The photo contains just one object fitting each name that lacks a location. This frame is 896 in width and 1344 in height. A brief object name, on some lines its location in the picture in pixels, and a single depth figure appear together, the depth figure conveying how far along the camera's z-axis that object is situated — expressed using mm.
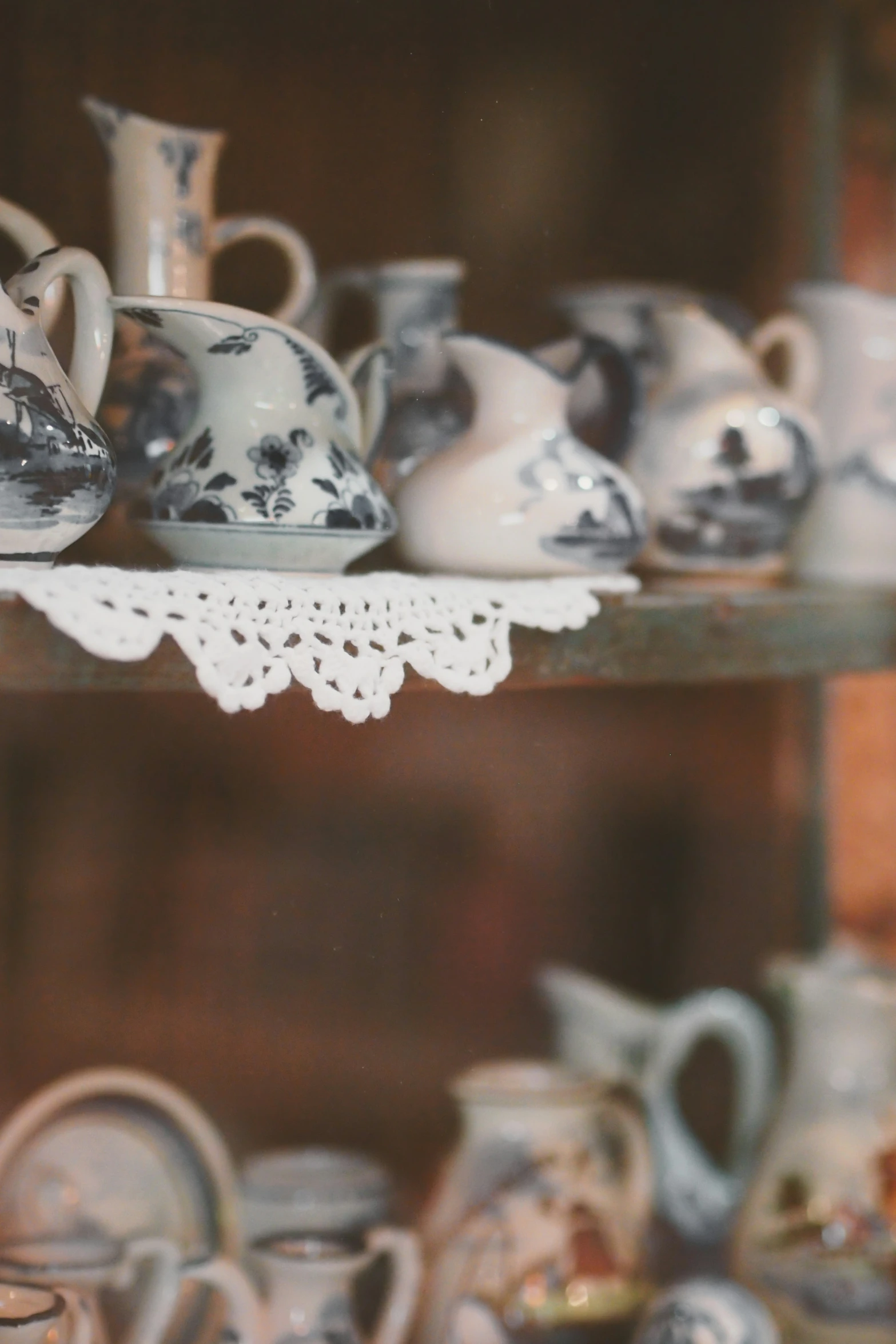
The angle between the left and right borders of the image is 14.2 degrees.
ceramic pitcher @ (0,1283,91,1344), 799
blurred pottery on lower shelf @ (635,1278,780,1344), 887
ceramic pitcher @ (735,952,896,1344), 938
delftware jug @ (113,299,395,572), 817
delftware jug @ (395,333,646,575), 860
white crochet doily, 761
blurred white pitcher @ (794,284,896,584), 969
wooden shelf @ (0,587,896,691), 764
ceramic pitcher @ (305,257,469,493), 910
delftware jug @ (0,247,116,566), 770
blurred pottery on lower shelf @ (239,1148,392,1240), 885
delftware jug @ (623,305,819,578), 925
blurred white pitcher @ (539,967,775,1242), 975
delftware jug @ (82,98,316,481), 865
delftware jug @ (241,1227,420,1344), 858
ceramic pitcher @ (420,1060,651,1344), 897
